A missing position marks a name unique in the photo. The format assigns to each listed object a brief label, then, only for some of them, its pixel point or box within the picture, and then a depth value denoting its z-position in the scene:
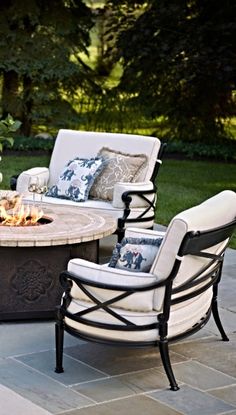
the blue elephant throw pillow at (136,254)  5.94
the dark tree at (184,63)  15.08
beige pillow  9.28
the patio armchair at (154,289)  5.59
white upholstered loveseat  8.94
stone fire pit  6.81
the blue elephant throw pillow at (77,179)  9.20
